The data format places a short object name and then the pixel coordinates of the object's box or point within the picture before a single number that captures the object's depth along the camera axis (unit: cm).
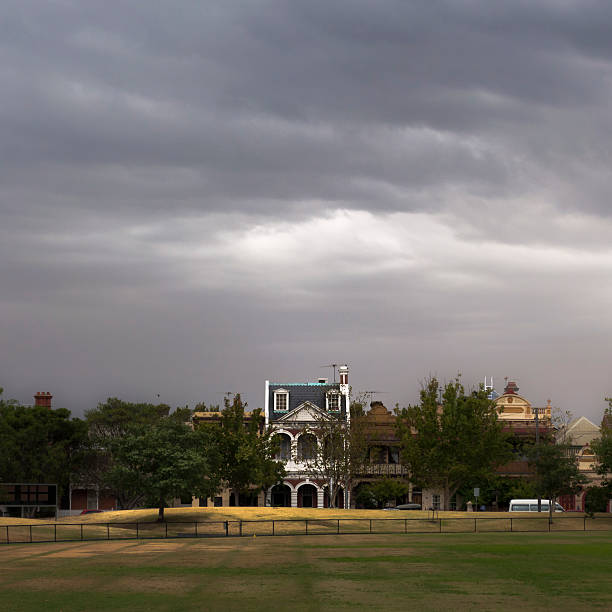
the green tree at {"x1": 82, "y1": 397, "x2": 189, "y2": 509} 10888
